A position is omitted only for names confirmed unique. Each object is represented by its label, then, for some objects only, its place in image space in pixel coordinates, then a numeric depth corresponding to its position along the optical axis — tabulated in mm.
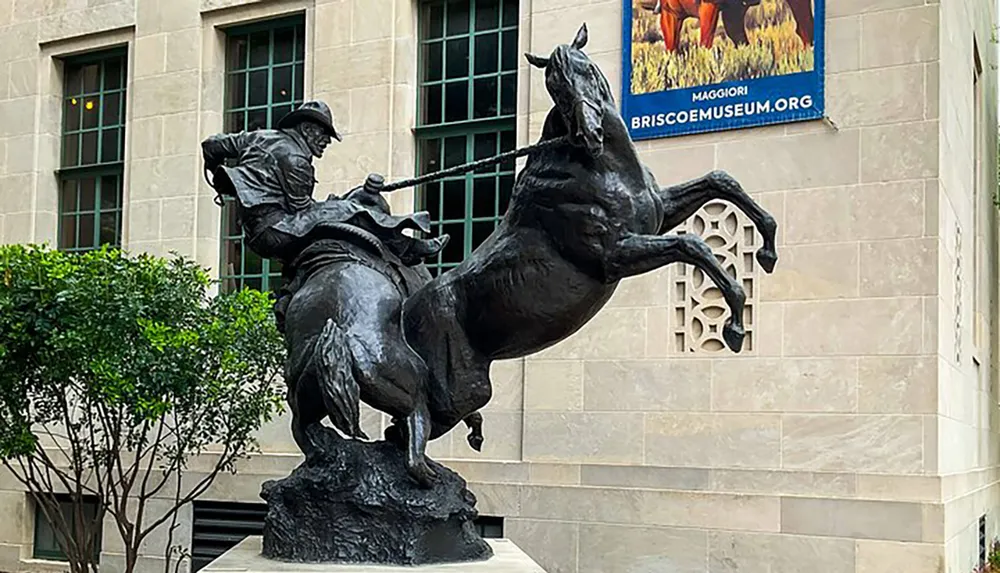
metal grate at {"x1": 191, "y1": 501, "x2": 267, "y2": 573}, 14828
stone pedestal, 5836
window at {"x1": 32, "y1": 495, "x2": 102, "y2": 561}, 16562
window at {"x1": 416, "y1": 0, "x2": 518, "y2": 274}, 14195
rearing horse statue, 5742
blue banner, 12188
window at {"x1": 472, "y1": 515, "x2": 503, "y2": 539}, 13344
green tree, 11508
